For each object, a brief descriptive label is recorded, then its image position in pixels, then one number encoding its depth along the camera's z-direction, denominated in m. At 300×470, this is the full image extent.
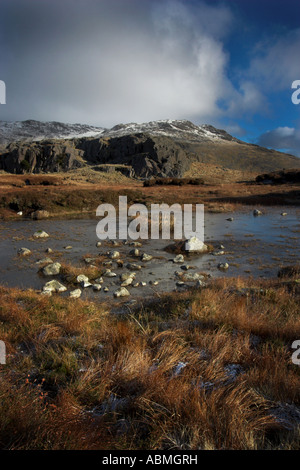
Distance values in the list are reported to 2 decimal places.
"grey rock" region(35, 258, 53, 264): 12.16
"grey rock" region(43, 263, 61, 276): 10.81
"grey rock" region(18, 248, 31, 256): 13.50
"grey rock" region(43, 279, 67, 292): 9.03
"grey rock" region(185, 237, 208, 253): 14.25
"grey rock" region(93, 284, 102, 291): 9.28
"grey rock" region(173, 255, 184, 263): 12.59
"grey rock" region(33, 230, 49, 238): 17.86
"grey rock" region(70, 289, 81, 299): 8.45
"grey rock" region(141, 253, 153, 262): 12.94
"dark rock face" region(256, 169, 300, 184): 53.00
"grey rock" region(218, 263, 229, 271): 11.48
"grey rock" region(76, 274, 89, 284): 9.95
